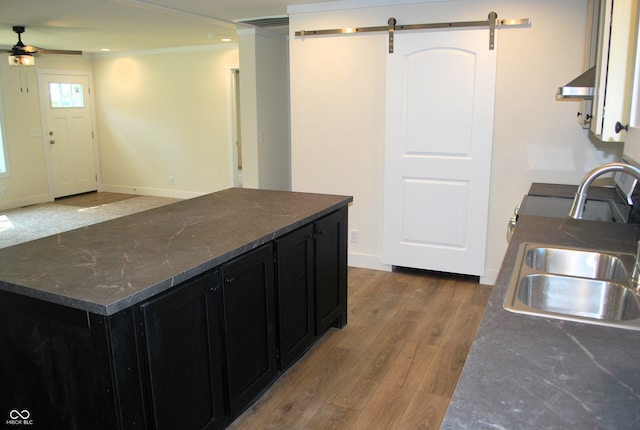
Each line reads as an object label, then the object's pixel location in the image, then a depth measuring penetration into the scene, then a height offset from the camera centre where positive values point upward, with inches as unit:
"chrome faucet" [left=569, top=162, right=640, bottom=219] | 55.4 -6.1
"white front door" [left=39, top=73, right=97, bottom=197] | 319.6 -4.7
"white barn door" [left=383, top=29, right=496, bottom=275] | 157.0 -7.8
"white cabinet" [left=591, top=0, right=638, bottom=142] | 64.6 +7.2
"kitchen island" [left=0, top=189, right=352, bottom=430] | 65.6 -28.4
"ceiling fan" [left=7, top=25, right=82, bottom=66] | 220.1 +31.9
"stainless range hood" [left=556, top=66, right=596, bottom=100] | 90.8 +6.3
